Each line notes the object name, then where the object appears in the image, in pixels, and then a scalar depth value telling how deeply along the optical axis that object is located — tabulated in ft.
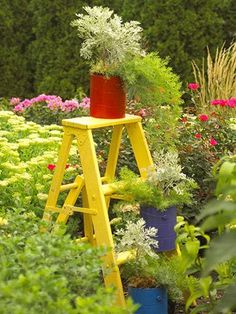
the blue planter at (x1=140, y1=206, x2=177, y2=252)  15.57
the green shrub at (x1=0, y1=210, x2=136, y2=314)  9.93
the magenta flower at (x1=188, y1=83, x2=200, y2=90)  23.05
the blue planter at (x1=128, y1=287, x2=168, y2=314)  14.98
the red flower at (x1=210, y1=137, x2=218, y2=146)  20.33
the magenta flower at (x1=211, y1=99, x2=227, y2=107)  22.13
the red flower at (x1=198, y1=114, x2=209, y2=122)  21.13
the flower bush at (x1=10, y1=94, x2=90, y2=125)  25.00
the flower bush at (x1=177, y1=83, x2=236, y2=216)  20.07
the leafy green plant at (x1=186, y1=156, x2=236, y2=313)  9.99
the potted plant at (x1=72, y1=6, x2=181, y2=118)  15.66
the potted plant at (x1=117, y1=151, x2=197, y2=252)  15.44
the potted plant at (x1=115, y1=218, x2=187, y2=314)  14.98
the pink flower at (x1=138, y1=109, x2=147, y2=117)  20.57
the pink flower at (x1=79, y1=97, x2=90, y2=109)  24.73
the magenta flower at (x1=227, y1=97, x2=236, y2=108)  22.26
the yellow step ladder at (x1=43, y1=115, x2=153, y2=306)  14.80
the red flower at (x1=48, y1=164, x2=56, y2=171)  18.49
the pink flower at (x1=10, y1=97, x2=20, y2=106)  27.48
